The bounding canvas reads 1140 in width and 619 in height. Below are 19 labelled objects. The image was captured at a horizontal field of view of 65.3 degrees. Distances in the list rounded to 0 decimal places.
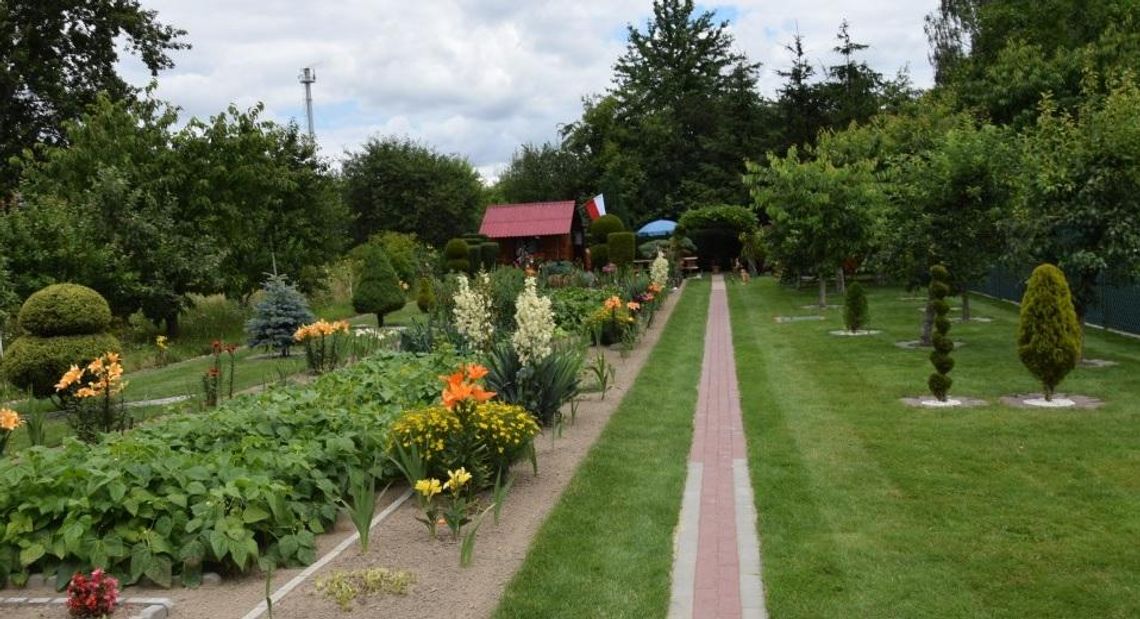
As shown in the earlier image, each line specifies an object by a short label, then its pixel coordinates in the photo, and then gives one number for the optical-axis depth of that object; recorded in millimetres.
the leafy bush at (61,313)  11109
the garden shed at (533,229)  37594
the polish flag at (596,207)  37188
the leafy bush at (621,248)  28328
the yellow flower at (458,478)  5289
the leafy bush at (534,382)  8320
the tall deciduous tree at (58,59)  23438
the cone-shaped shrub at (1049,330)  9266
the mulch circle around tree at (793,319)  19203
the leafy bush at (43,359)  10836
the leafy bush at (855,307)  16125
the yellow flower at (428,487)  5195
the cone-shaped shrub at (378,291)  19594
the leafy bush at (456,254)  26806
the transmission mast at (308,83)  42688
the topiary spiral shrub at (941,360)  9539
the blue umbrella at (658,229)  37969
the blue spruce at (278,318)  15148
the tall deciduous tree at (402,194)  43562
